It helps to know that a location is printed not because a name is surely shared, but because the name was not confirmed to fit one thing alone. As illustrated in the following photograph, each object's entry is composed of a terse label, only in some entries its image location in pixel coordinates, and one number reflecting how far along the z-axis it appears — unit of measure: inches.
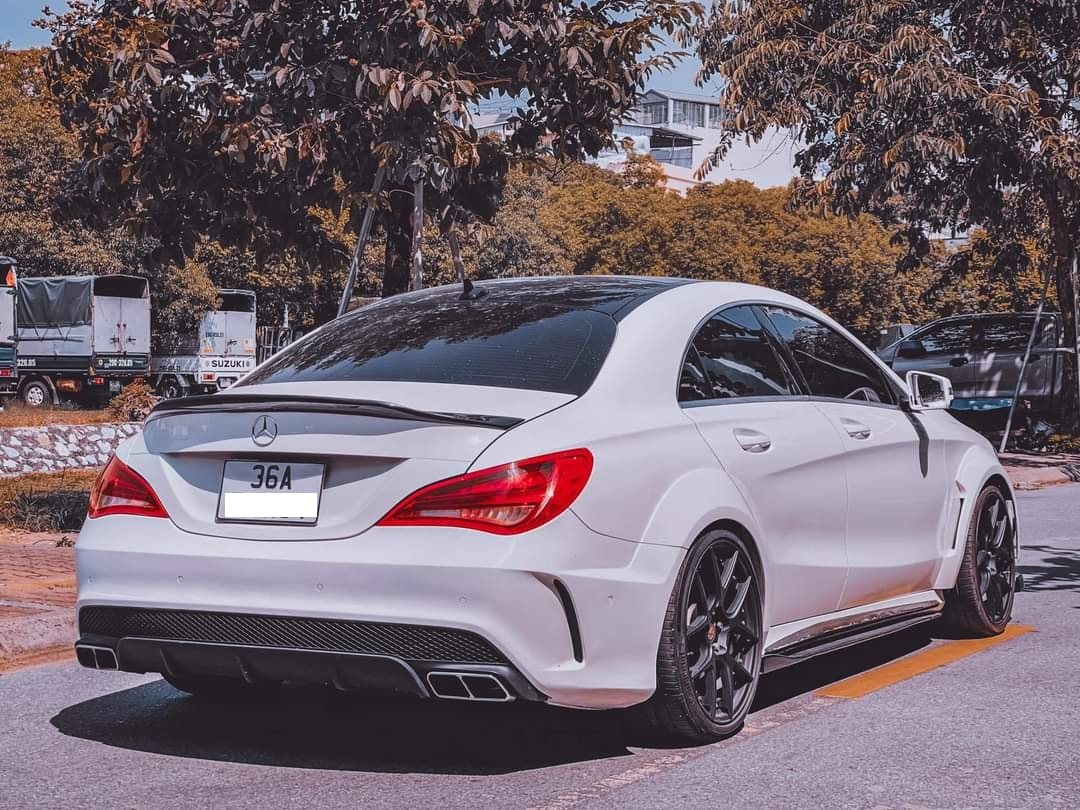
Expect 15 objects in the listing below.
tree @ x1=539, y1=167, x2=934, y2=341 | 2416.3
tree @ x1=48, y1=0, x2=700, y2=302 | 374.6
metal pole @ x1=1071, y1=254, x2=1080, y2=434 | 776.9
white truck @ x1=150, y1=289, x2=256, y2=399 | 1656.0
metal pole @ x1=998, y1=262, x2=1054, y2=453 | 755.7
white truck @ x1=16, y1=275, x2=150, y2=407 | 1502.2
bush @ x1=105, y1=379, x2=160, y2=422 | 787.0
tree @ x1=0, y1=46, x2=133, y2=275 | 1636.3
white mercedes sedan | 171.9
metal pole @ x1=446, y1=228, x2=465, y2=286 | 425.1
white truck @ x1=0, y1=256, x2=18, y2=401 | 1286.9
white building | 4352.9
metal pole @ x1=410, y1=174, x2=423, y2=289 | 397.4
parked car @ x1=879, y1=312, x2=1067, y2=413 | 817.5
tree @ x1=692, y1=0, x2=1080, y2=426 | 682.2
